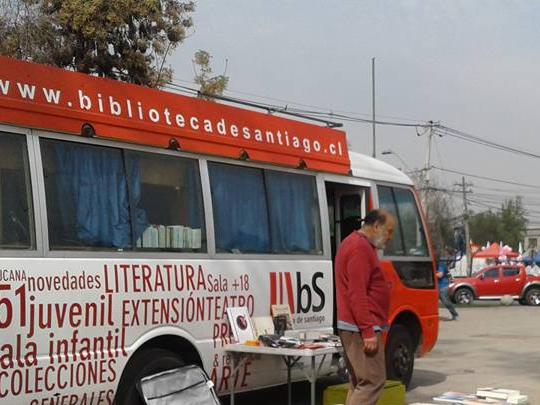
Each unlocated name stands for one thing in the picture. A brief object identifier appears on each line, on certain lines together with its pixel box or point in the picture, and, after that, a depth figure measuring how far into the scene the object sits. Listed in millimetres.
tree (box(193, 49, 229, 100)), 16047
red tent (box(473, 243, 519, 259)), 47869
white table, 7023
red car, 32562
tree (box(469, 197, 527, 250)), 88938
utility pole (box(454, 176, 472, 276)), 52609
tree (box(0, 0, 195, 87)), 13562
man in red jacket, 6055
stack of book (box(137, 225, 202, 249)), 6609
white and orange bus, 5672
